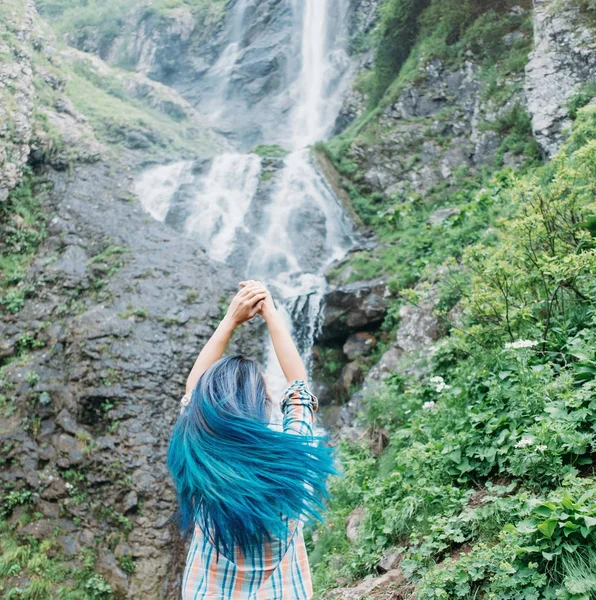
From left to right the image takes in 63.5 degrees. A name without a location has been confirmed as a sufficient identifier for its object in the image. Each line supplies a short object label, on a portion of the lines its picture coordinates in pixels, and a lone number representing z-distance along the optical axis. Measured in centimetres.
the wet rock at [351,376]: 1086
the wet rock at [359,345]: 1126
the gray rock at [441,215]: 1172
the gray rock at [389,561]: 354
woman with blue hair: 138
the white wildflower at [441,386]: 464
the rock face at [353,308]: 1143
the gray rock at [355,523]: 443
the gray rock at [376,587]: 318
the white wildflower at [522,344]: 357
